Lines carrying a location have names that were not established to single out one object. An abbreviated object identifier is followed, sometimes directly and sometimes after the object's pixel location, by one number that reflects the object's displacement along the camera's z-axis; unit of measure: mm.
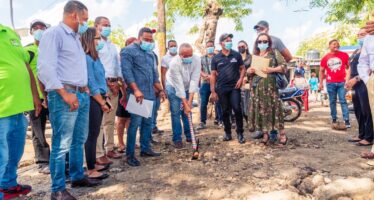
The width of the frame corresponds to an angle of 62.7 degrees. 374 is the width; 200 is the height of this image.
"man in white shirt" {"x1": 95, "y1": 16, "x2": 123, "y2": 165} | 4156
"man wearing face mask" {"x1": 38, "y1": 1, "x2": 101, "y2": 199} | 2580
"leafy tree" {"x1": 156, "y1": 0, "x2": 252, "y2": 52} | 8258
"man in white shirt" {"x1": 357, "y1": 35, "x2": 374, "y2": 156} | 3822
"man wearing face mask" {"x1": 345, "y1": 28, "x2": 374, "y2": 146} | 4762
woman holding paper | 4551
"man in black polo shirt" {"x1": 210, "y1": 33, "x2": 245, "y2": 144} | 4961
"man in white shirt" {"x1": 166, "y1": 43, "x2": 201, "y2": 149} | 4801
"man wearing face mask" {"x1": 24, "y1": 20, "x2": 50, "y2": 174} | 3791
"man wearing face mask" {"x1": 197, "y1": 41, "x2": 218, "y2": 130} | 6535
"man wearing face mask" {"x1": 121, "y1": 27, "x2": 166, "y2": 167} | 3916
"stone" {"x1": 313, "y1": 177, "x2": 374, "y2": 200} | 2925
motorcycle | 7461
